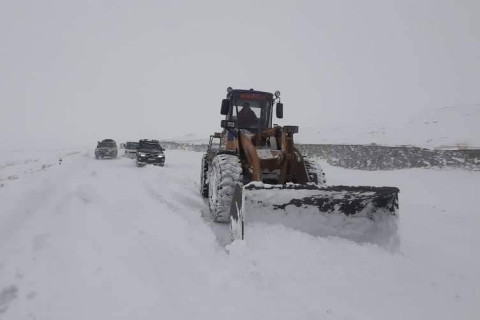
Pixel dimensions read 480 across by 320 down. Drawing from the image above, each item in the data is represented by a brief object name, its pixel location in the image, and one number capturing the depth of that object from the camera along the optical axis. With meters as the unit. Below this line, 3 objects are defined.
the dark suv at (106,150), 27.44
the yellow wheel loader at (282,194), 4.91
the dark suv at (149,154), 20.05
